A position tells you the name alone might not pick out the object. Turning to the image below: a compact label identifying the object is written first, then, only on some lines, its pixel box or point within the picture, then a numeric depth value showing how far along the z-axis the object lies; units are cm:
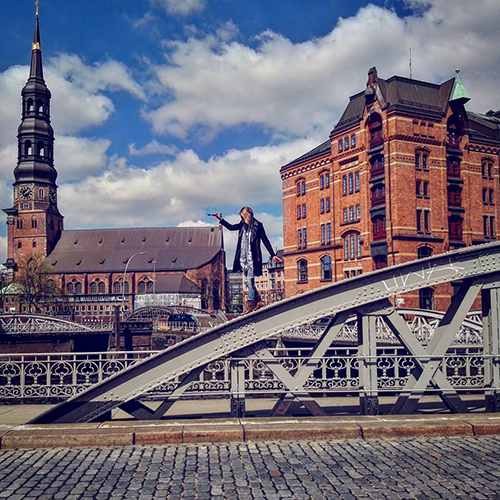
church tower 8250
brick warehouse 3491
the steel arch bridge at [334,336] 741
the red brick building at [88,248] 8388
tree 6869
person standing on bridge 888
